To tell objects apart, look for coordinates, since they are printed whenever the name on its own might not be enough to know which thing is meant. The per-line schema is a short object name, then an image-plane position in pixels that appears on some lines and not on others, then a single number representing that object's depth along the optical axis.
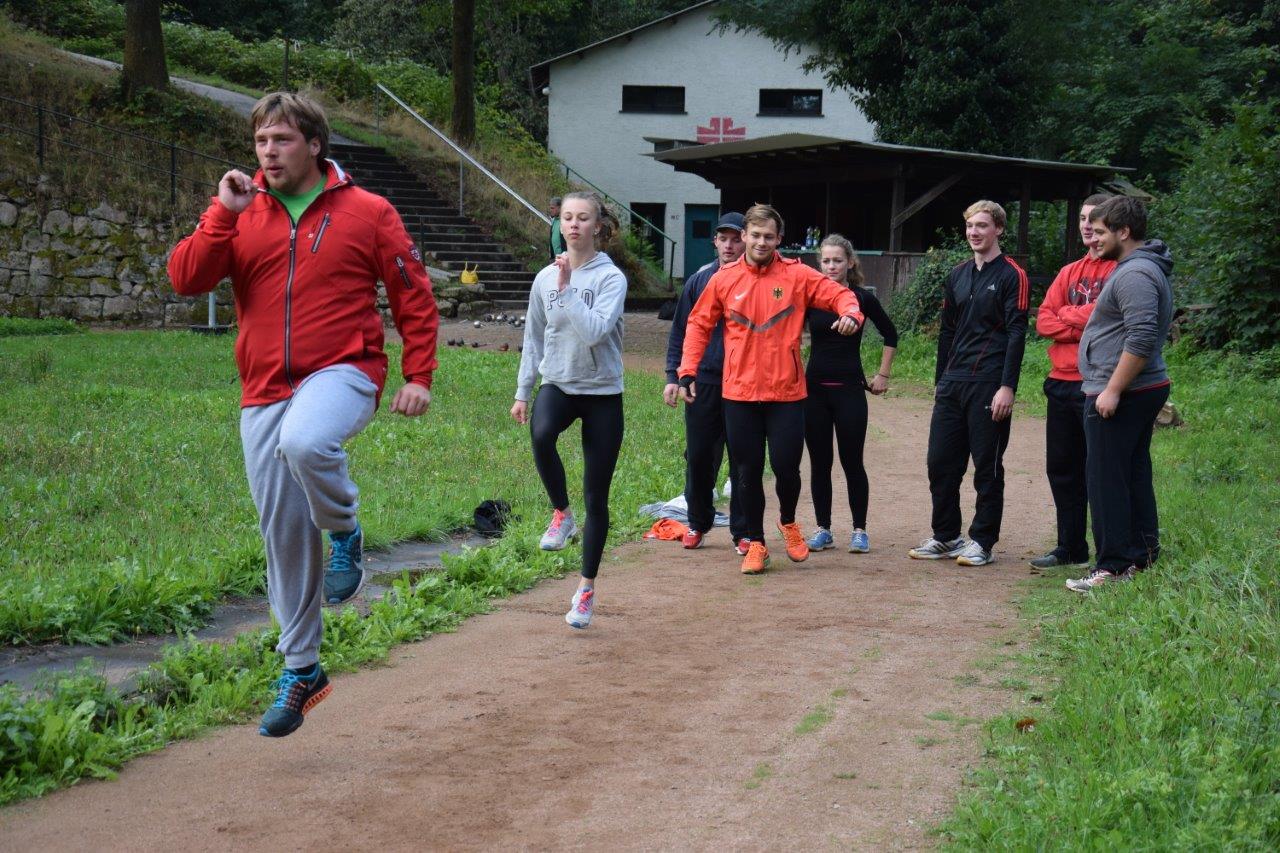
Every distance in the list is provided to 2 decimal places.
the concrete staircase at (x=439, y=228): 28.30
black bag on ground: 8.38
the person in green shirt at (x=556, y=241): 17.23
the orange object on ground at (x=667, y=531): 8.64
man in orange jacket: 7.36
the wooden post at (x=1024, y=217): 26.75
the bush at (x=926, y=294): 22.36
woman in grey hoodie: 6.08
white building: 40.72
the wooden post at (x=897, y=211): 24.94
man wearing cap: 8.16
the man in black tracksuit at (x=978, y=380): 7.60
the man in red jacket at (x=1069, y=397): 7.32
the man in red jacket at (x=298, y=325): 4.20
